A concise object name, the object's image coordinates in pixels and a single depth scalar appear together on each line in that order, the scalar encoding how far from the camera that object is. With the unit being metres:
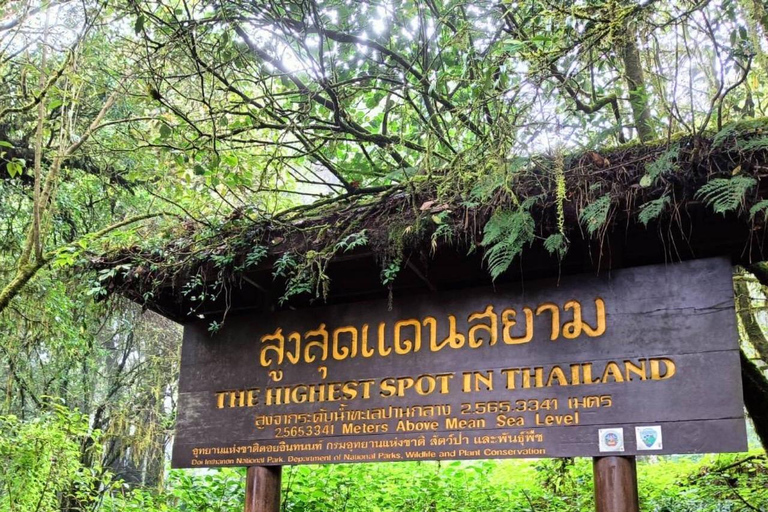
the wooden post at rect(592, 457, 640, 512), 3.75
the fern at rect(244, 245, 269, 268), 4.57
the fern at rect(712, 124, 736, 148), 3.41
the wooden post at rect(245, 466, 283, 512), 4.73
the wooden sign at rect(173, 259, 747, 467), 3.69
